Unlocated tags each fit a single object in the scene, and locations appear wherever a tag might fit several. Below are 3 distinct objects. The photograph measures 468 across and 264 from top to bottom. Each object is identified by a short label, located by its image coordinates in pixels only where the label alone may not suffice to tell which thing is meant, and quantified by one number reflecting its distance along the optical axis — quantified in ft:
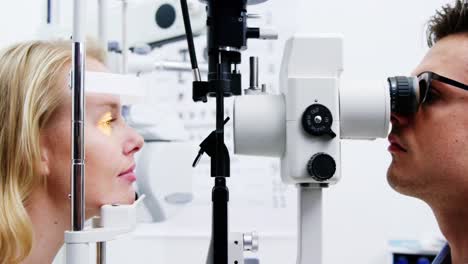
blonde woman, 3.71
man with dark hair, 3.69
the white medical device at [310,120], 2.93
